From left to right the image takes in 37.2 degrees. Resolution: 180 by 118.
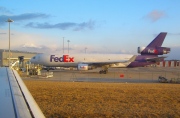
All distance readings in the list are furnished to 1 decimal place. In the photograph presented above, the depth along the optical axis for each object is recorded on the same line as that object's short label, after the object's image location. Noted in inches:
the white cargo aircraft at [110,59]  1963.6
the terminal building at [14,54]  3139.5
